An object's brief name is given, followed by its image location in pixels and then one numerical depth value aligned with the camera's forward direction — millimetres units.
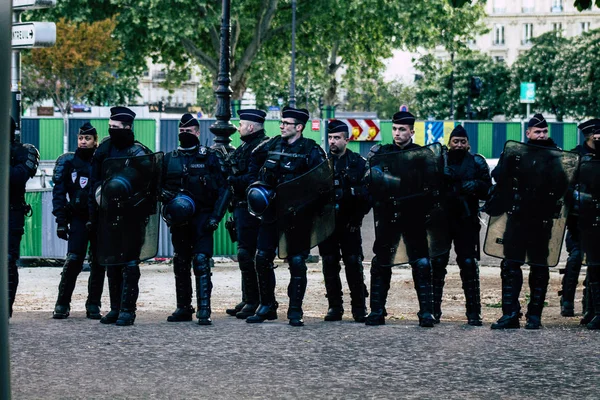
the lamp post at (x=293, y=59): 49762
